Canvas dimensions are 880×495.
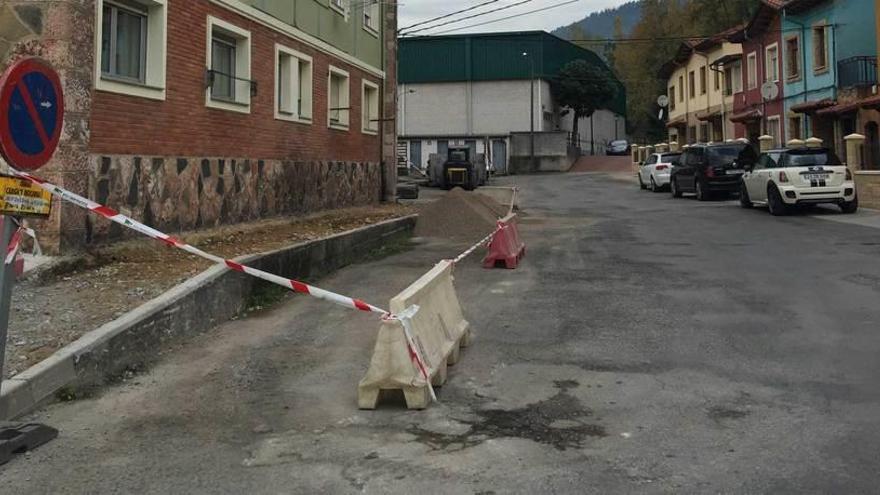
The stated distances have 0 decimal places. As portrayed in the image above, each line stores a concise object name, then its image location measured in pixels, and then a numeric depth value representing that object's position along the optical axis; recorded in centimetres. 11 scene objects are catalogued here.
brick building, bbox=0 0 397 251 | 934
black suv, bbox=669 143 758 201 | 2592
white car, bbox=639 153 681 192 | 3341
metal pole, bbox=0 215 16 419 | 504
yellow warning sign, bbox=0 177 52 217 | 479
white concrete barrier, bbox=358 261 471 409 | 551
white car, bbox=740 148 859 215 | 1955
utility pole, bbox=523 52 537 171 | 5912
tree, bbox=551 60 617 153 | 6200
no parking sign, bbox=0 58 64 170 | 466
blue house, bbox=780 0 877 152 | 2823
